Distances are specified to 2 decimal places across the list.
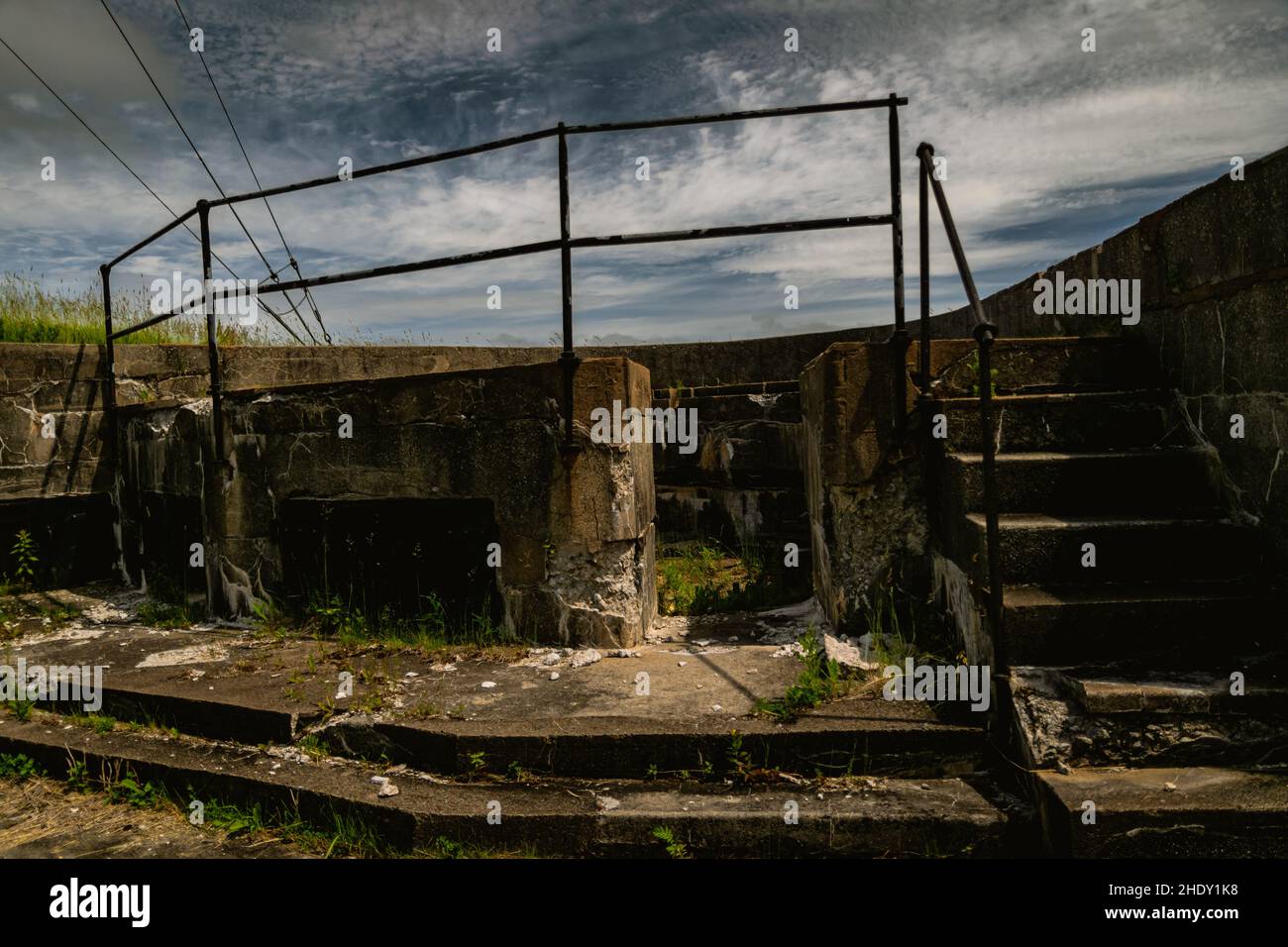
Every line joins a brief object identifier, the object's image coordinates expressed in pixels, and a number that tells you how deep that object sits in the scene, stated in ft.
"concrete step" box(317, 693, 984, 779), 9.34
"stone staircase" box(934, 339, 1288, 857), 7.66
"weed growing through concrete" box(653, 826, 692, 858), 8.61
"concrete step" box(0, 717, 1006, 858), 8.46
